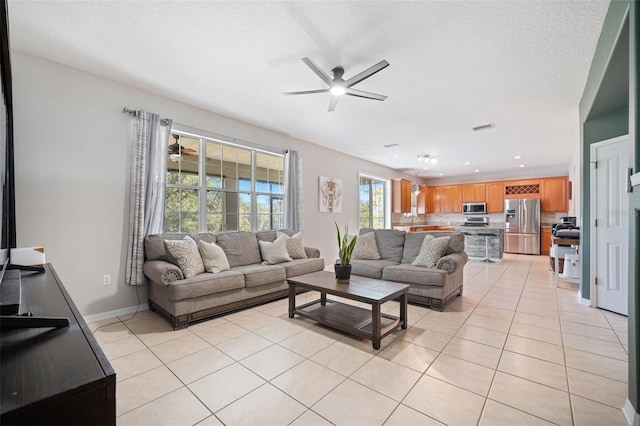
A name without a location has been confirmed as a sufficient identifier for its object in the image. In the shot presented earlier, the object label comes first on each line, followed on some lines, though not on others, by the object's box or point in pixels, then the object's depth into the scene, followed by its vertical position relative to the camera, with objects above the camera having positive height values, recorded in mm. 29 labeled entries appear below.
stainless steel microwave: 8953 +155
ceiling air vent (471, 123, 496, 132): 4520 +1410
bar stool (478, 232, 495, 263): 6801 -809
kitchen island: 6723 -694
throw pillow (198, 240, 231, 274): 3254 -536
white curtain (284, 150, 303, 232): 4949 +381
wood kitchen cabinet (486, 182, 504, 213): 8734 +501
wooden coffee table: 2394 -983
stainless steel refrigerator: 7852 -375
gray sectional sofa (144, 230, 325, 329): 2803 -756
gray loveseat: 3314 -716
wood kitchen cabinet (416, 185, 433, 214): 9797 +446
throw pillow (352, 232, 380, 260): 4301 -548
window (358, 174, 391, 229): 7264 +274
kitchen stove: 8819 -258
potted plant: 2916 -556
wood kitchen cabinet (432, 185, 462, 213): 9578 +484
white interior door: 2998 -101
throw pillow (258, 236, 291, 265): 3924 -562
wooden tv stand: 548 -367
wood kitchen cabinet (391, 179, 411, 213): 8227 +496
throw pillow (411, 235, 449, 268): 3619 -513
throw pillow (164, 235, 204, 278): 3025 -483
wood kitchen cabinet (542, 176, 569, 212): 7735 +526
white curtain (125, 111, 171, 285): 3189 +301
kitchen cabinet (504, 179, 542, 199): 8203 +736
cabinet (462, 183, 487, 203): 9056 +664
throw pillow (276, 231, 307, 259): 4254 -528
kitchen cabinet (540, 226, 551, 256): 7910 -766
